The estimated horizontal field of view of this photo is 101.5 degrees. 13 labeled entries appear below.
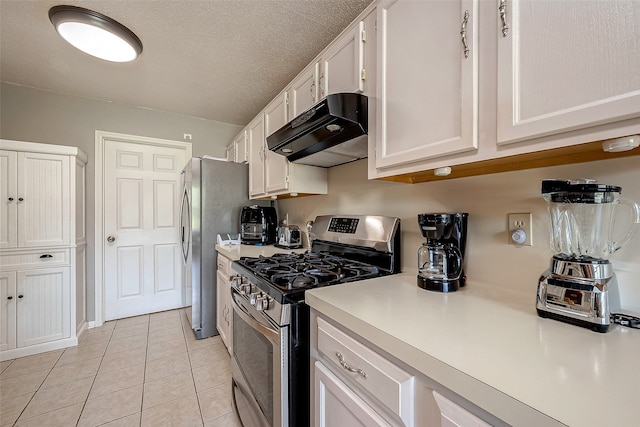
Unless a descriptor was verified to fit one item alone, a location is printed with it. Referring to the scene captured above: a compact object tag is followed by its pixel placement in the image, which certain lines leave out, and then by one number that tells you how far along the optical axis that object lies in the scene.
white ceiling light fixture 1.55
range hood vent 1.17
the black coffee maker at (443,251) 1.05
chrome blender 0.68
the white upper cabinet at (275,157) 1.96
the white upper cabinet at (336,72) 1.25
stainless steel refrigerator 2.46
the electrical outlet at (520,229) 0.95
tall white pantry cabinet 2.14
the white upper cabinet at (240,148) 2.71
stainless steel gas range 1.02
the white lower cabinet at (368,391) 0.55
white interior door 2.95
